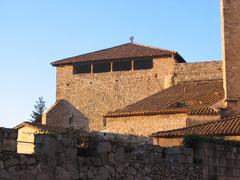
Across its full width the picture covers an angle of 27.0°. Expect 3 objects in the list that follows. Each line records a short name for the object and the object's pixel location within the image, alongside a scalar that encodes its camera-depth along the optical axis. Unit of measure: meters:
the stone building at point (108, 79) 37.88
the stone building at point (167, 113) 24.89
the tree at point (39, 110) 48.77
